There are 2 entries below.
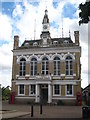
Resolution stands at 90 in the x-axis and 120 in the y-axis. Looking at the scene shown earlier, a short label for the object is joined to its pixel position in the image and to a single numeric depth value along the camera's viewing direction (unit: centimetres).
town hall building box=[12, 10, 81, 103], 2074
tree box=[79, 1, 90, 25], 736
